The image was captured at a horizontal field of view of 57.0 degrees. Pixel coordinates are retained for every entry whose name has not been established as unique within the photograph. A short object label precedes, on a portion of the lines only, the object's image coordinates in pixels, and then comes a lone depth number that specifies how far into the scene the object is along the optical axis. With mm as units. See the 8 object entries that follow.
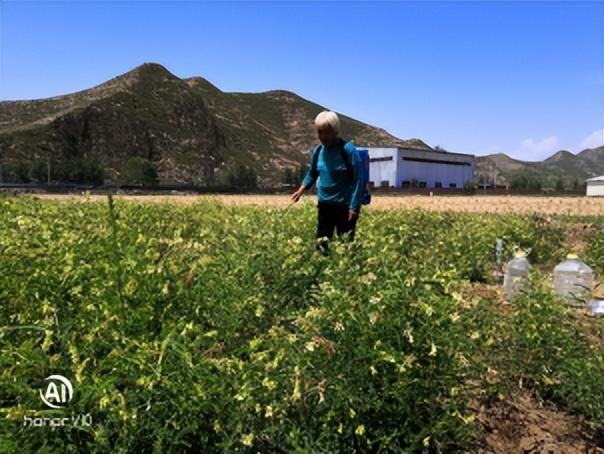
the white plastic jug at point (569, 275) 6212
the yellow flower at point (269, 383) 2262
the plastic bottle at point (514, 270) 6016
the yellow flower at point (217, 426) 2181
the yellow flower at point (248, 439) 2114
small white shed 81531
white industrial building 96438
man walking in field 5184
